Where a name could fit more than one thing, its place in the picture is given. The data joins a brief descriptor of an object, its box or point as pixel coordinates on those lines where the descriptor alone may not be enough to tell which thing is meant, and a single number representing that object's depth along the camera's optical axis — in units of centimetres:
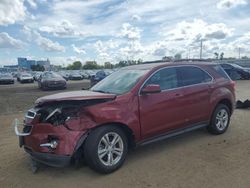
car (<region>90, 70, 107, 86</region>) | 1549
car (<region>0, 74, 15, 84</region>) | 2403
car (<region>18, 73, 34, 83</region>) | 2495
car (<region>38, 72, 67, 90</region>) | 1487
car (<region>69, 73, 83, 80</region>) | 2989
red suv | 278
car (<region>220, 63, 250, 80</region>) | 1775
